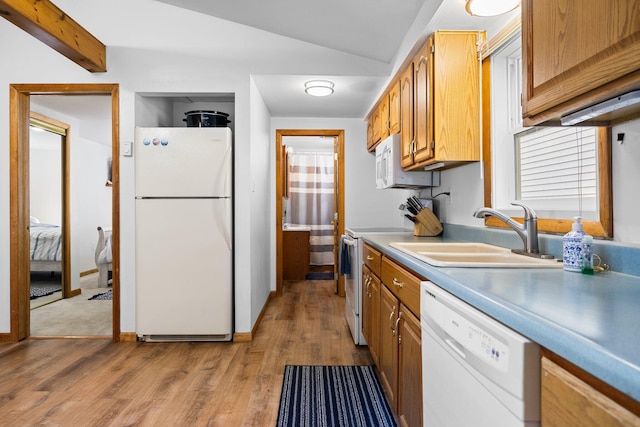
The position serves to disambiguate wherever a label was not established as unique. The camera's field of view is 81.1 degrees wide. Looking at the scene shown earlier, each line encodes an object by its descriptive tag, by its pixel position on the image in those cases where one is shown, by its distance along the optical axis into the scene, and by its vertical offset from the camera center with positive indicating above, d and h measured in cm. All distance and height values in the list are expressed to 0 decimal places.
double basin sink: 129 -18
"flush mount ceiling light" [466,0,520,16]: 171 +97
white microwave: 289 +32
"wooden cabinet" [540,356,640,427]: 51 -29
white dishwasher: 70 -35
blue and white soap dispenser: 121 -11
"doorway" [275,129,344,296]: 452 +36
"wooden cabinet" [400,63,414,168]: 257 +70
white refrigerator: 291 -18
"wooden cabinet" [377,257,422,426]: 140 -63
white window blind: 149 +22
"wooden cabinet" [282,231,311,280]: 552 -60
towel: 319 -39
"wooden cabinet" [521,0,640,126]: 82 +40
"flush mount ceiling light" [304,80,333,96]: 321 +112
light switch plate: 296 +53
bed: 485 -40
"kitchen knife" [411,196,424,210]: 284 +9
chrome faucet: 157 -8
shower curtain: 632 +44
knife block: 273 -7
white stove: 285 -55
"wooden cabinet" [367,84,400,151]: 297 +87
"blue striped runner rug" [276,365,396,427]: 187 -102
